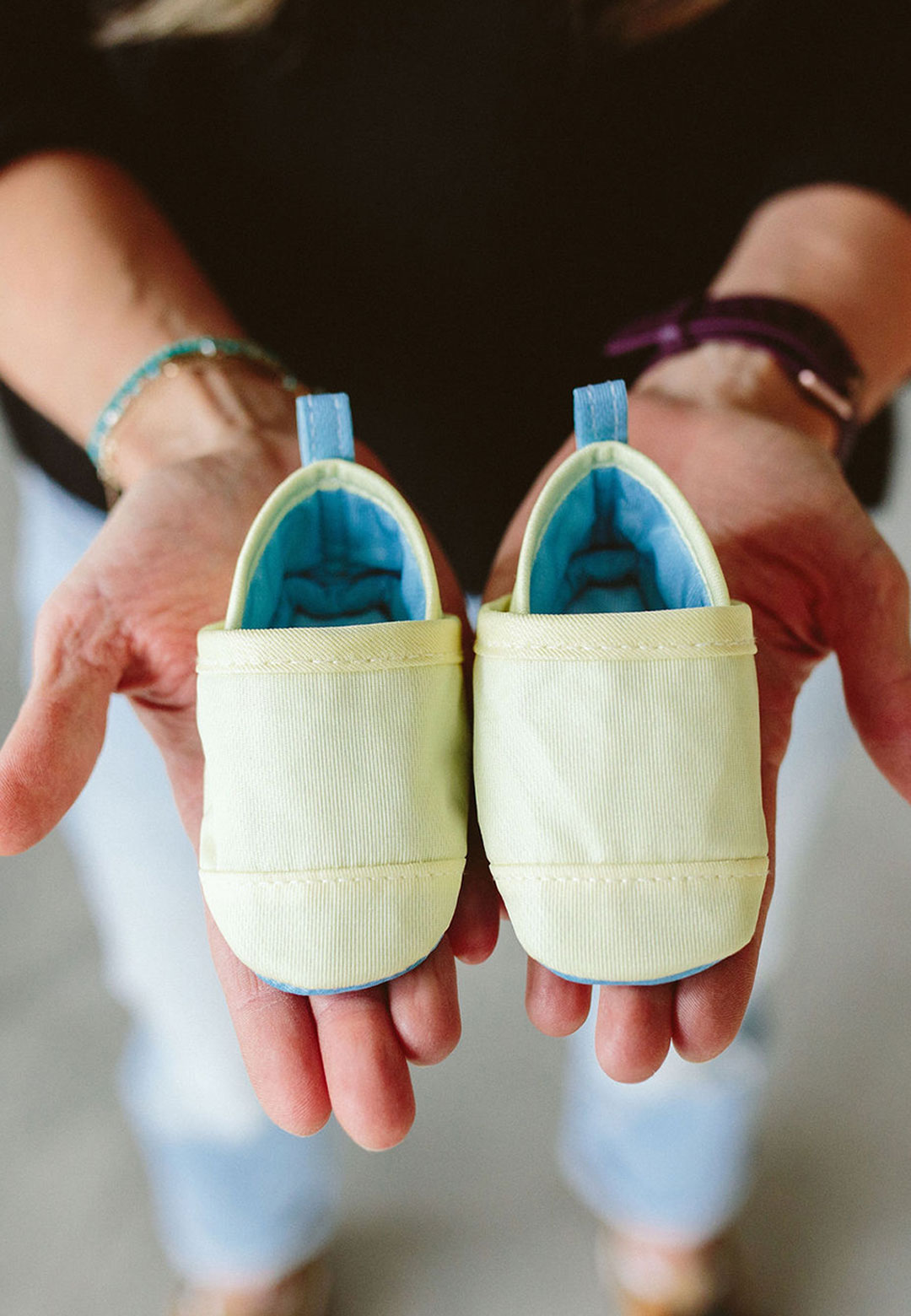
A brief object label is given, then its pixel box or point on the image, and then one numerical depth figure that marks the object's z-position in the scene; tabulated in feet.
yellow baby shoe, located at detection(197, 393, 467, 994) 0.98
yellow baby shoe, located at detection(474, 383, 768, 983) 0.98
